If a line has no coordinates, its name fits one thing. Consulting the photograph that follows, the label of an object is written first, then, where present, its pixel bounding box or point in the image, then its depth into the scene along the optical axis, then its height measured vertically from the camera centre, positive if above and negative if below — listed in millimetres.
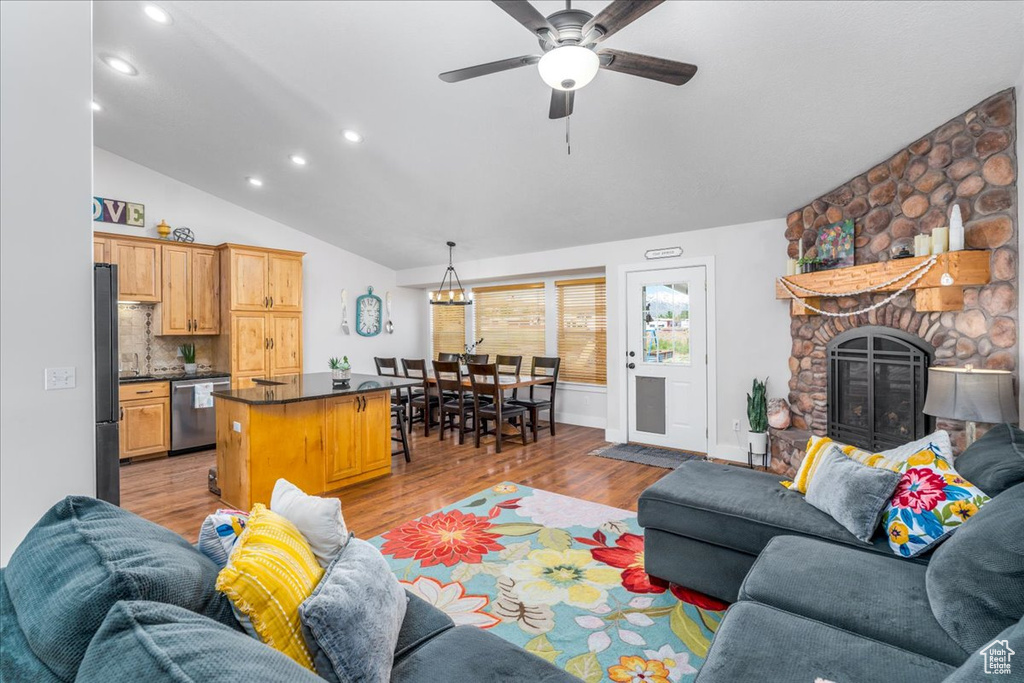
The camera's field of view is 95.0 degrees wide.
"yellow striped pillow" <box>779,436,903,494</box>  2276 -610
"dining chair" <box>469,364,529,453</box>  5086 -734
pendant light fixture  6023 +595
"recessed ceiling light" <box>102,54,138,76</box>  3555 +2114
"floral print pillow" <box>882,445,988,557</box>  1720 -647
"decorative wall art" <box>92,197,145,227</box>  4992 +1392
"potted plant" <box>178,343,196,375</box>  5555 -192
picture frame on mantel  3664 +714
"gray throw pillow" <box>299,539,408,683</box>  1067 -693
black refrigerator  2611 -248
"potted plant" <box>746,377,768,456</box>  4320 -784
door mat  4637 -1232
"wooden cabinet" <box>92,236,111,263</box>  4707 +918
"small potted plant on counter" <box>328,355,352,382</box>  4224 -263
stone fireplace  2615 +770
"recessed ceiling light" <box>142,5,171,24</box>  2998 +2109
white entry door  4887 -231
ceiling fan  1806 +1234
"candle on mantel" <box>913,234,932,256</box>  2951 +570
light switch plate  2399 -197
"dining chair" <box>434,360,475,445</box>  5355 -741
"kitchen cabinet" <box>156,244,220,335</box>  5242 +551
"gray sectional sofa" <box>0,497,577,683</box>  647 -444
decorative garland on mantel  2896 +345
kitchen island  3385 -767
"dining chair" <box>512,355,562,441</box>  5650 -585
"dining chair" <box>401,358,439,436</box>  5835 -798
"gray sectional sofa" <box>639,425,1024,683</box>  1242 -855
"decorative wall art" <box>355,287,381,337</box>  7193 +378
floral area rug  1952 -1296
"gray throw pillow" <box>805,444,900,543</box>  1918 -679
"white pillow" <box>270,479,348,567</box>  1375 -540
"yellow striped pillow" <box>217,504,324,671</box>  1021 -563
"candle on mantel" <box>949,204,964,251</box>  2746 +608
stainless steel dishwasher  5066 -881
